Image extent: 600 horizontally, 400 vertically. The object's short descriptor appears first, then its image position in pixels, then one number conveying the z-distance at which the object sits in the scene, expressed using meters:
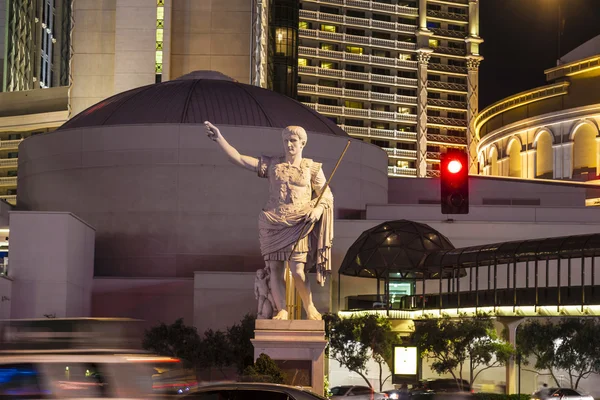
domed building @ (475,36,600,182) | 126.00
